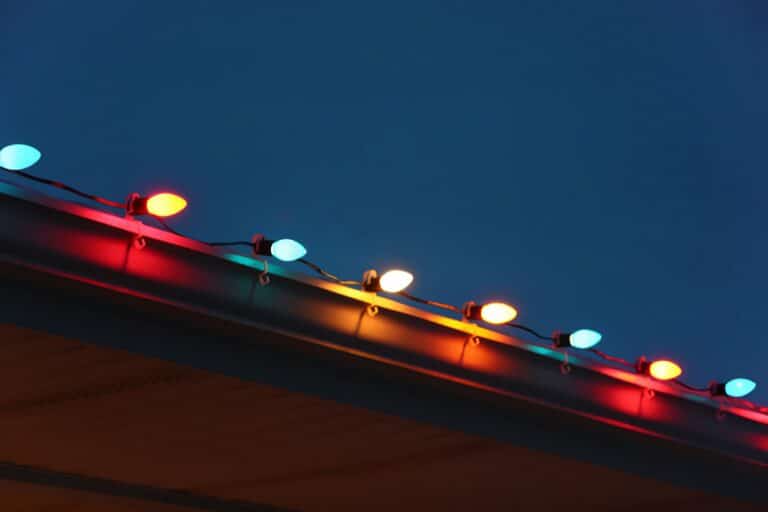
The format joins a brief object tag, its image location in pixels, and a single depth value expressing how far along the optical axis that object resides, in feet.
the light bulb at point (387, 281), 28.99
